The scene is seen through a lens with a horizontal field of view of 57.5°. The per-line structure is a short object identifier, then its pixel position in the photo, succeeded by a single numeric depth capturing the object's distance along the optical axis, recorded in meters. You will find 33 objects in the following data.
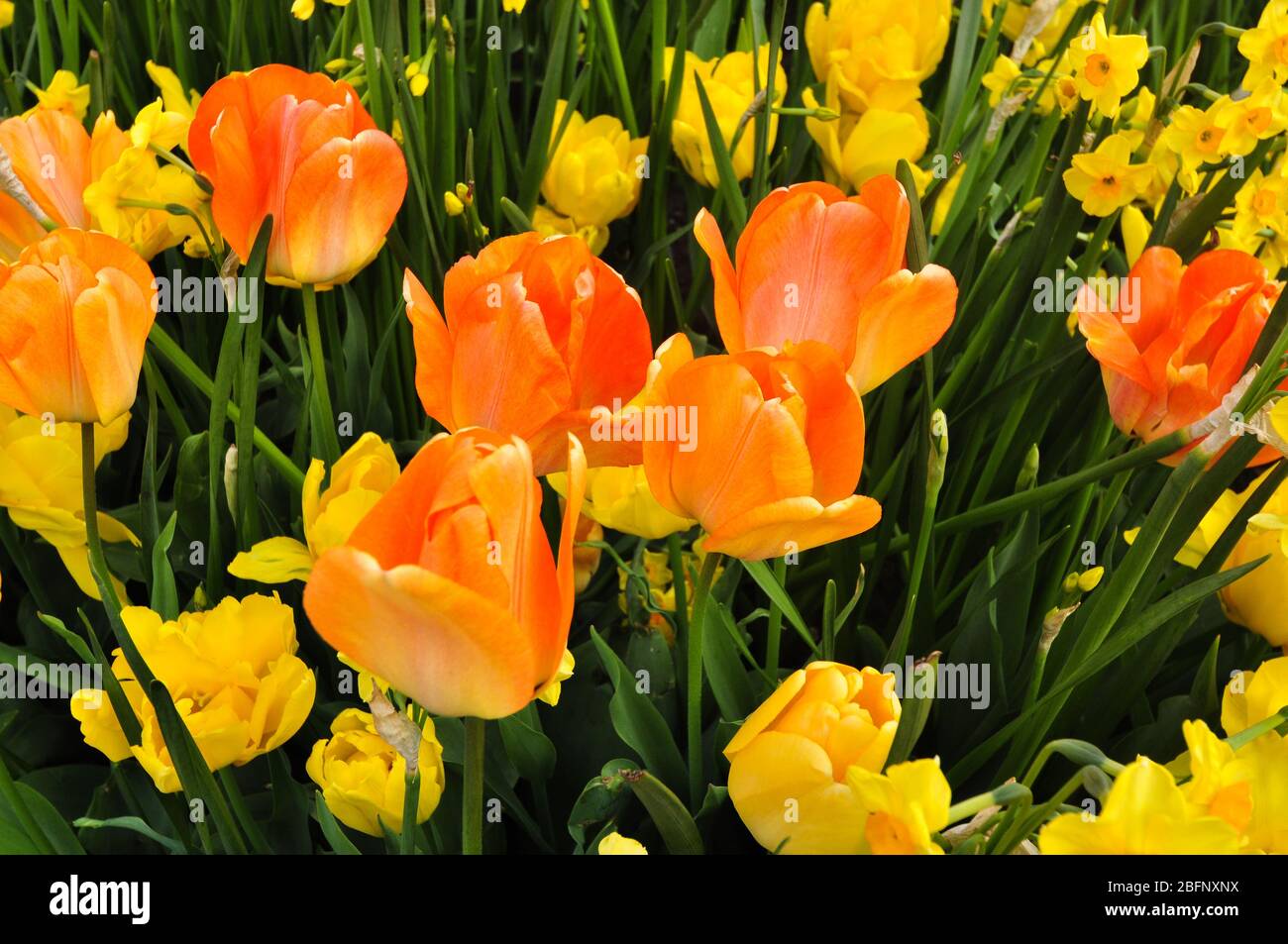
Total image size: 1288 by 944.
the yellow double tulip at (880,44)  0.92
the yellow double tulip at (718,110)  0.94
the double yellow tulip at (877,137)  0.90
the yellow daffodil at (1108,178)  0.64
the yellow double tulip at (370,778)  0.57
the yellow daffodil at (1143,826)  0.38
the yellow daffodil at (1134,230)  0.83
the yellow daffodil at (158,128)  0.69
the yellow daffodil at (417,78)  0.80
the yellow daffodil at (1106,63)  0.61
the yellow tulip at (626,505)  0.63
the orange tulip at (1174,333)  0.59
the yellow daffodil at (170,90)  0.94
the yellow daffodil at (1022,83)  0.68
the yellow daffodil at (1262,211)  0.61
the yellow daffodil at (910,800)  0.40
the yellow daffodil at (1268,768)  0.50
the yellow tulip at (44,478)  0.67
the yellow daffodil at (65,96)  0.88
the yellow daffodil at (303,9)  0.78
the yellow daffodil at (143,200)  0.70
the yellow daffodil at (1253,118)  0.58
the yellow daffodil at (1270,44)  0.58
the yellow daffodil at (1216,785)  0.41
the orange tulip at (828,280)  0.54
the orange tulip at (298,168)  0.60
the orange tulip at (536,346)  0.49
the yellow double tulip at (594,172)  0.93
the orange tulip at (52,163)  0.70
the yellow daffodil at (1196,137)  0.60
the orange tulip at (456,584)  0.35
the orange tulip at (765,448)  0.46
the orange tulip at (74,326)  0.52
